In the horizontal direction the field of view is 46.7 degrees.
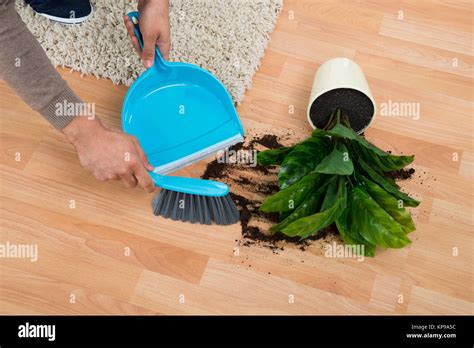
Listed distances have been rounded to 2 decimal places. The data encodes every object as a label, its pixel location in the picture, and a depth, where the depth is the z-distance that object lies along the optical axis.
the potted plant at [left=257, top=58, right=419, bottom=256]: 1.07
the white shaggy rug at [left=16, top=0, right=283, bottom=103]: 1.38
